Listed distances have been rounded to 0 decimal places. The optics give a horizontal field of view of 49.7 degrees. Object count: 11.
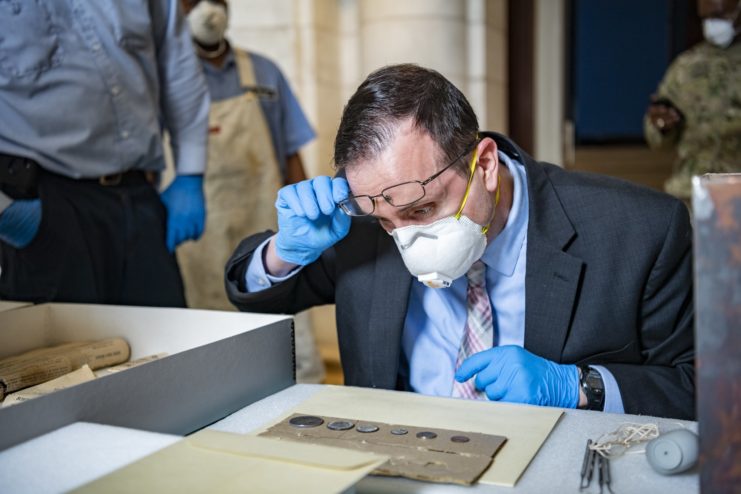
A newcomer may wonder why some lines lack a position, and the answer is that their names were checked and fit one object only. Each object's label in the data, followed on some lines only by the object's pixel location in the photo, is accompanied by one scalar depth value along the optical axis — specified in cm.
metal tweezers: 75
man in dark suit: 121
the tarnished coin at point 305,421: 93
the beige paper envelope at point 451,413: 85
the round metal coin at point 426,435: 87
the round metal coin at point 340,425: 91
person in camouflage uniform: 298
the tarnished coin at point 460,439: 85
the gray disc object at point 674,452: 75
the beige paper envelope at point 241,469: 67
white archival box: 83
